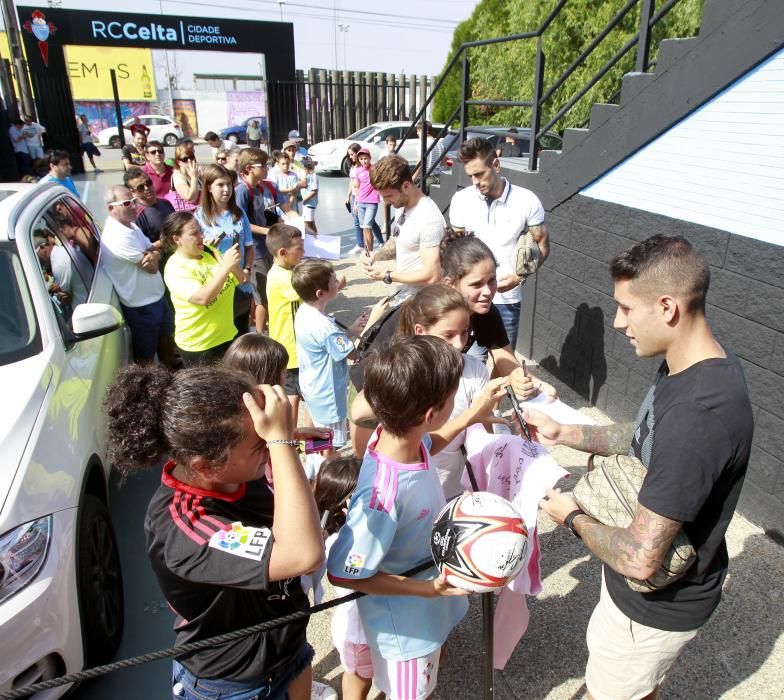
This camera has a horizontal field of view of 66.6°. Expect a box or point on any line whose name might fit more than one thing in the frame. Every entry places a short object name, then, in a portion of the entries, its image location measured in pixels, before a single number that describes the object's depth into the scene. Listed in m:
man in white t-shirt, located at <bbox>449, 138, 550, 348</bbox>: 4.43
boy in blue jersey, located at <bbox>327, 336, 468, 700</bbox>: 1.68
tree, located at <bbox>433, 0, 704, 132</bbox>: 11.81
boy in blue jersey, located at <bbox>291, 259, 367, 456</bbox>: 3.48
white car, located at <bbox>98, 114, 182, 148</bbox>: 33.09
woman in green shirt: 4.01
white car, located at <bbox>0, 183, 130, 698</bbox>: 2.08
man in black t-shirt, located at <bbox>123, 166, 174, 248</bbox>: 5.72
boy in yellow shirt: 4.03
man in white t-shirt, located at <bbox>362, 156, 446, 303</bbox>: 3.95
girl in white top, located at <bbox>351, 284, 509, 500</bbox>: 2.36
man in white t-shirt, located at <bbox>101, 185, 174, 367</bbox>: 4.62
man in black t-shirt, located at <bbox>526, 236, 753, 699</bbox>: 1.54
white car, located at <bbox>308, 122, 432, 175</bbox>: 19.53
